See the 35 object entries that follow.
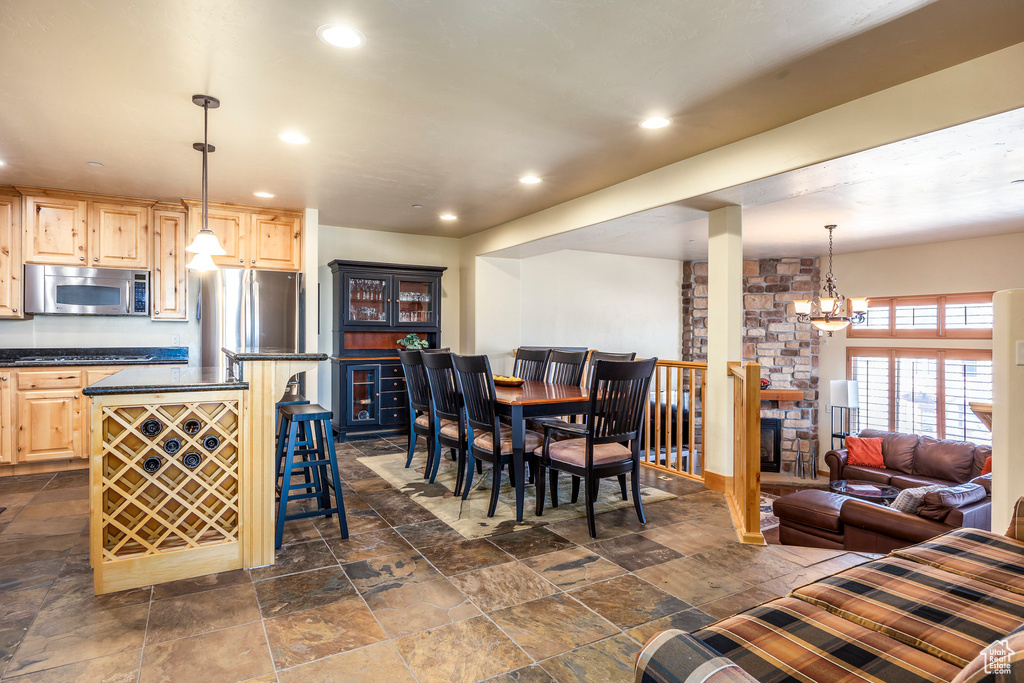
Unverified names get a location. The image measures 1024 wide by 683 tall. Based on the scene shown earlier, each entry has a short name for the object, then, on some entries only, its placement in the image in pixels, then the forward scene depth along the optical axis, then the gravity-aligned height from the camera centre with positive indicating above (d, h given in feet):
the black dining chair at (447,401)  12.04 -1.37
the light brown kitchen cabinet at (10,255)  14.83 +2.33
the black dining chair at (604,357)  14.99 -0.43
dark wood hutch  18.85 +0.39
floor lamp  24.76 -2.54
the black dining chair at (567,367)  15.08 -0.73
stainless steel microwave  15.02 +1.40
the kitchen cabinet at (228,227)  16.57 +3.50
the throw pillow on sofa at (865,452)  23.65 -4.81
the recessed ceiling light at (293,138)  10.95 +4.14
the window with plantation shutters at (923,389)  22.30 -2.04
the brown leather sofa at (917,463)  20.98 -4.93
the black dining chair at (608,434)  9.93 -1.77
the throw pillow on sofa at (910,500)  12.85 -3.79
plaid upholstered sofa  3.12 -2.24
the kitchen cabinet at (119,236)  15.65 +3.05
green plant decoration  19.40 -0.03
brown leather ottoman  14.80 -5.03
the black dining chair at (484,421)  10.96 -1.66
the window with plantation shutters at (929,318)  22.09 +1.06
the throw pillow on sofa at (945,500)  12.01 -3.54
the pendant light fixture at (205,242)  9.36 +1.85
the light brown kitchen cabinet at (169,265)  16.39 +2.31
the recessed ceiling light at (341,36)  7.14 +4.09
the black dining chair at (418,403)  13.43 -1.61
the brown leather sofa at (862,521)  12.19 -4.53
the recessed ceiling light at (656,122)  10.07 +4.11
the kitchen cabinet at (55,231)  14.89 +3.05
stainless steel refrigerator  16.49 +0.90
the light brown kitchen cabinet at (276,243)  17.30 +3.17
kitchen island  7.73 -1.96
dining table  10.59 -1.33
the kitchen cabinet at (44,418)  14.25 -2.07
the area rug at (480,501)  10.56 -3.51
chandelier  20.18 +1.26
